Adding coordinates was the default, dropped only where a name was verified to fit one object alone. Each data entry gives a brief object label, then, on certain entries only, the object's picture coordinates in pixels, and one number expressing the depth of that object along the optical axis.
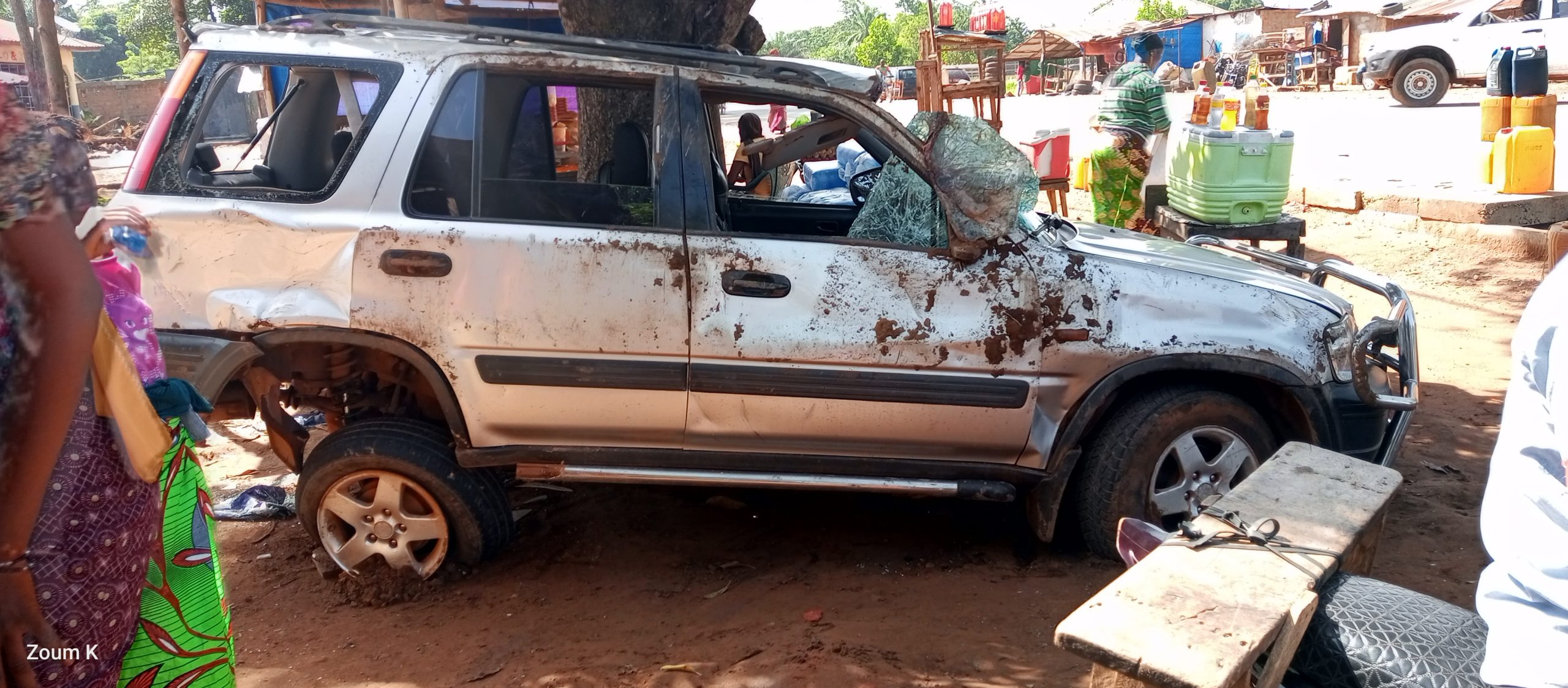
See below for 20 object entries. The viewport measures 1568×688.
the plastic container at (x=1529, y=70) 9.48
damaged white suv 3.48
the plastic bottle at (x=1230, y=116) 7.57
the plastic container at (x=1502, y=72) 9.59
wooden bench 1.96
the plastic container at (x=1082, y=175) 11.08
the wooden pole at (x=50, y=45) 8.53
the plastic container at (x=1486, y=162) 9.23
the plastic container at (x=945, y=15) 10.45
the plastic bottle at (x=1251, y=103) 7.38
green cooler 6.80
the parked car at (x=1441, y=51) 17.00
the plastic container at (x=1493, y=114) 9.70
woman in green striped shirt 7.95
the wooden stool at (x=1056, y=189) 9.38
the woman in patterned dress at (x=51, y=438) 1.54
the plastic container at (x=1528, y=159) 8.55
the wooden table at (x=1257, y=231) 6.83
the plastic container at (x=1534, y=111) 9.18
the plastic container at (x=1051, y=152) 9.44
